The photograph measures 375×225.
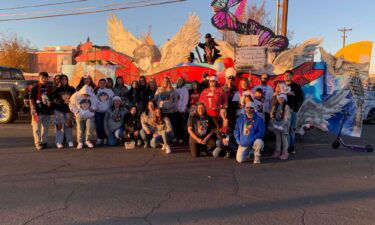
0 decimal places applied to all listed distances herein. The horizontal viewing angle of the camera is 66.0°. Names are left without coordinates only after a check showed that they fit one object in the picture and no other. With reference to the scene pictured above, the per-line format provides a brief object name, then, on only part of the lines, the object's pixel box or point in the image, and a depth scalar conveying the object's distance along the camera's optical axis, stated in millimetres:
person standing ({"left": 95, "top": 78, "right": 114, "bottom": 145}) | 7373
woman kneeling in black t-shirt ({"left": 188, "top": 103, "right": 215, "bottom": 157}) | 6301
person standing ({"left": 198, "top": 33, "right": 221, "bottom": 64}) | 8750
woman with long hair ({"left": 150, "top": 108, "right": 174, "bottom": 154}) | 6780
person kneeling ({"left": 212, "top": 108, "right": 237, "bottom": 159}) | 6266
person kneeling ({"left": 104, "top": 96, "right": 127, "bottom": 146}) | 7398
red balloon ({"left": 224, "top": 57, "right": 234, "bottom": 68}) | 8414
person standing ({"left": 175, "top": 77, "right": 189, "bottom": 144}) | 7387
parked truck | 10773
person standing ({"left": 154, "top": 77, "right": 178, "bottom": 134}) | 7184
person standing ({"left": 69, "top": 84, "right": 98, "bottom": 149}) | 6934
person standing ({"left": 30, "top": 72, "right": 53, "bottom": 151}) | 6698
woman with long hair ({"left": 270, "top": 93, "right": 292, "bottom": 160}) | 6344
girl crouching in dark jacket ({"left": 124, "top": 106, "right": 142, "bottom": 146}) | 7352
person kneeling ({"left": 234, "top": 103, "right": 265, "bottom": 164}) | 5855
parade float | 7887
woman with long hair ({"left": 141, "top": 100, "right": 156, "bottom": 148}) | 7104
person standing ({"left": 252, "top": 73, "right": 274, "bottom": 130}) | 6863
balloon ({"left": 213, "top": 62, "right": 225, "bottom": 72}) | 8312
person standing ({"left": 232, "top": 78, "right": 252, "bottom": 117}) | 6559
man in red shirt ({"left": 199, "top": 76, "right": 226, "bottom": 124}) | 6418
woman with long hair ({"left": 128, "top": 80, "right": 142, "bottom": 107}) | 7834
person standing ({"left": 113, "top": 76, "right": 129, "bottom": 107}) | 8150
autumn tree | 34688
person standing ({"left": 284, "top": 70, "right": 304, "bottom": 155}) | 6703
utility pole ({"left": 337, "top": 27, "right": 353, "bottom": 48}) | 43469
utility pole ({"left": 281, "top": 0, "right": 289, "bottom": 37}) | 13734
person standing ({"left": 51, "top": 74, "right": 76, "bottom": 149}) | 6902
